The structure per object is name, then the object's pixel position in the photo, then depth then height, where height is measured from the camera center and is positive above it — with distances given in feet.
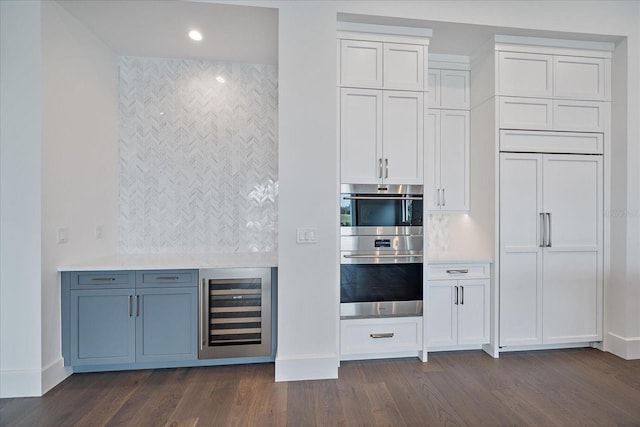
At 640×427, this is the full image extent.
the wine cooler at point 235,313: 8.80 -2.89
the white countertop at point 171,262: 8.36 -1.46
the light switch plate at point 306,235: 8.29 -0.63
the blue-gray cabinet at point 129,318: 8.31 -2.89
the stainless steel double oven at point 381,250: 8.85 -1.10
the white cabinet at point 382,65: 8.74 +4.12
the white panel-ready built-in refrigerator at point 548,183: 9.59 +0.87
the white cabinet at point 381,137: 8.77 +2.11
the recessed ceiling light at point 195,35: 9.11 +5.15
